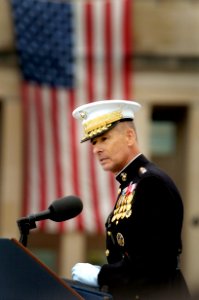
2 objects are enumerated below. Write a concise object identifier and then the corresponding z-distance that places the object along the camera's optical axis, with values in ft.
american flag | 82.58
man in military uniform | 25.27
